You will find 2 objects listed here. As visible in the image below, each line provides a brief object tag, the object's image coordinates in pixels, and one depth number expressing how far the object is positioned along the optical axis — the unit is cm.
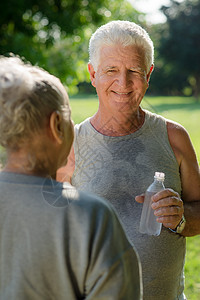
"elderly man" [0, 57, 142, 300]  116
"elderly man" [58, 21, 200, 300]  201
